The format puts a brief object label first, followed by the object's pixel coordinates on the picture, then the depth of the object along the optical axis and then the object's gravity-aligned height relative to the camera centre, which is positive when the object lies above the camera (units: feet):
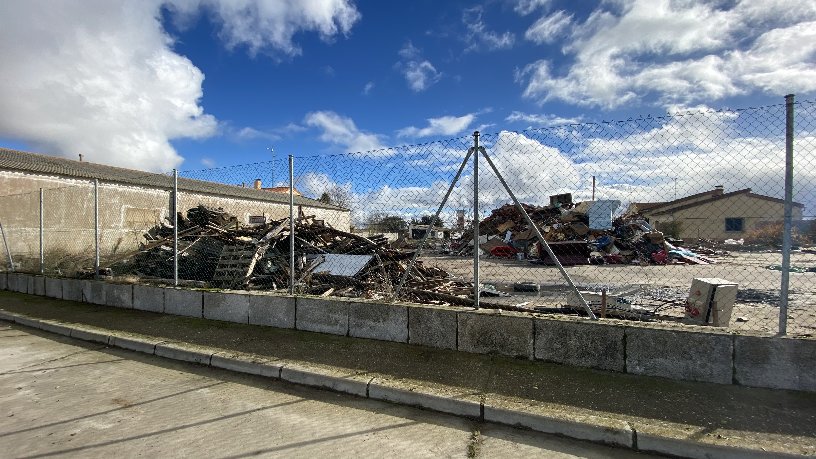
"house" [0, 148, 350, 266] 49.16 +3.79
